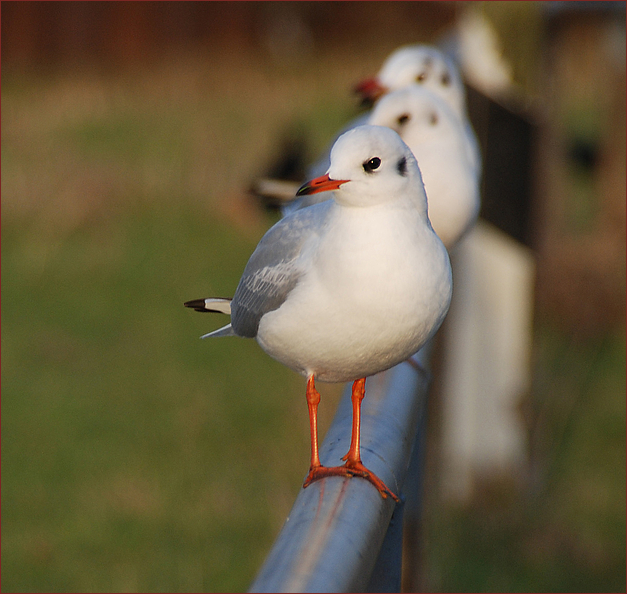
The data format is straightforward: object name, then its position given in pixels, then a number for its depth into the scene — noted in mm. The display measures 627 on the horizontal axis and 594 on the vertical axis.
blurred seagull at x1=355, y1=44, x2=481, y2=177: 8117
